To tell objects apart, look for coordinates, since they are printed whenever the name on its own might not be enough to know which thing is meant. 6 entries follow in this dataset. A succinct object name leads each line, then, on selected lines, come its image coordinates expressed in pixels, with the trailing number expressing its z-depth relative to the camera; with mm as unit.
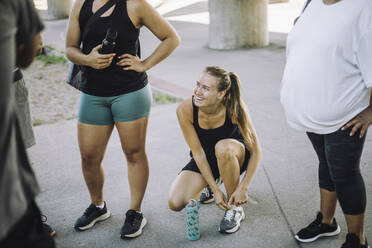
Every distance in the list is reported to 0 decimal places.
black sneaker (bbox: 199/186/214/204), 3573
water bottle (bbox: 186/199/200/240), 2943
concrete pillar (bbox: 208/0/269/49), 9414
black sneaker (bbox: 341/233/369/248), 2672
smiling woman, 3039
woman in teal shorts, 2812
